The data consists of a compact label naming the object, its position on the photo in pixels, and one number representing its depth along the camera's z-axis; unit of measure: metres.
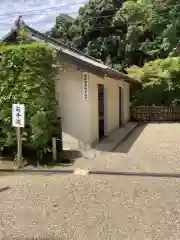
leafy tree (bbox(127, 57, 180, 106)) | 14.08
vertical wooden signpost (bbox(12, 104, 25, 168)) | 6.02
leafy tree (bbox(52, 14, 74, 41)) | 23.04
